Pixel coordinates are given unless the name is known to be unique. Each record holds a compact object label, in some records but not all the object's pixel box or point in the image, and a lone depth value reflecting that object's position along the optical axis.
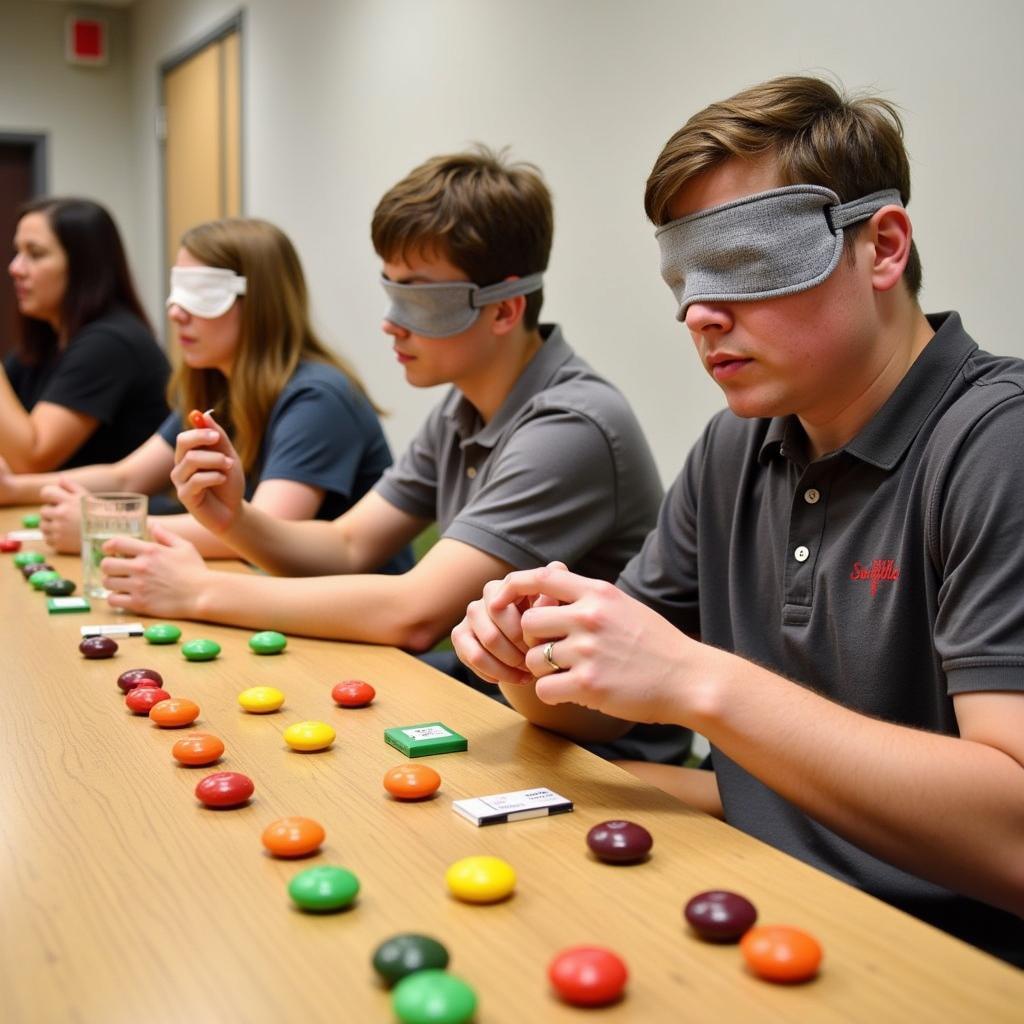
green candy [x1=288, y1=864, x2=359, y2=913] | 0.80
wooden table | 0.70
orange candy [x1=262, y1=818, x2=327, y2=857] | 0.89
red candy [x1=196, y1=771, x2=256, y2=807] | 0.99
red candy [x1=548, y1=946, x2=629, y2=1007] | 0.69
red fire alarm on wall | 6.73
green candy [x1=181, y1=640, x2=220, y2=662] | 1.49
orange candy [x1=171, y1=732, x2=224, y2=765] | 1.10
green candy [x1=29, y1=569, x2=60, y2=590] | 1.93
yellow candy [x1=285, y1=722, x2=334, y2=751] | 1.14
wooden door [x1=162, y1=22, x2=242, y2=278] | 5.50
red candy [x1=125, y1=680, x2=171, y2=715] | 1.26
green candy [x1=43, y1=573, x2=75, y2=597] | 1.87
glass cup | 1.86
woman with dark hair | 3.20
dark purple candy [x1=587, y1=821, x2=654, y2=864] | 0.89
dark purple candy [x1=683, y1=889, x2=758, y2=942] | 0.76
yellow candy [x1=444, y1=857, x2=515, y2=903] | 0.82
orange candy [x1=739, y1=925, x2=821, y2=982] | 0.71
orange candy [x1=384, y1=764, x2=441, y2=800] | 1.02
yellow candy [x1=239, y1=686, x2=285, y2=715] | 1.27
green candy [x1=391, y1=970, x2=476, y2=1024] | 0.65
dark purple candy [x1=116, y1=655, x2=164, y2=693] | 1.35
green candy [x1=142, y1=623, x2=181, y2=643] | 1.59
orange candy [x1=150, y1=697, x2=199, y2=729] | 1.21
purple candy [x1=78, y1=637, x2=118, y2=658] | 1.49
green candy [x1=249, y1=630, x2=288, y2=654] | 1.55
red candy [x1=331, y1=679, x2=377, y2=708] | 1.30
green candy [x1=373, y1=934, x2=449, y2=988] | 0.71
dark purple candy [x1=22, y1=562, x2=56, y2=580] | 2.05
